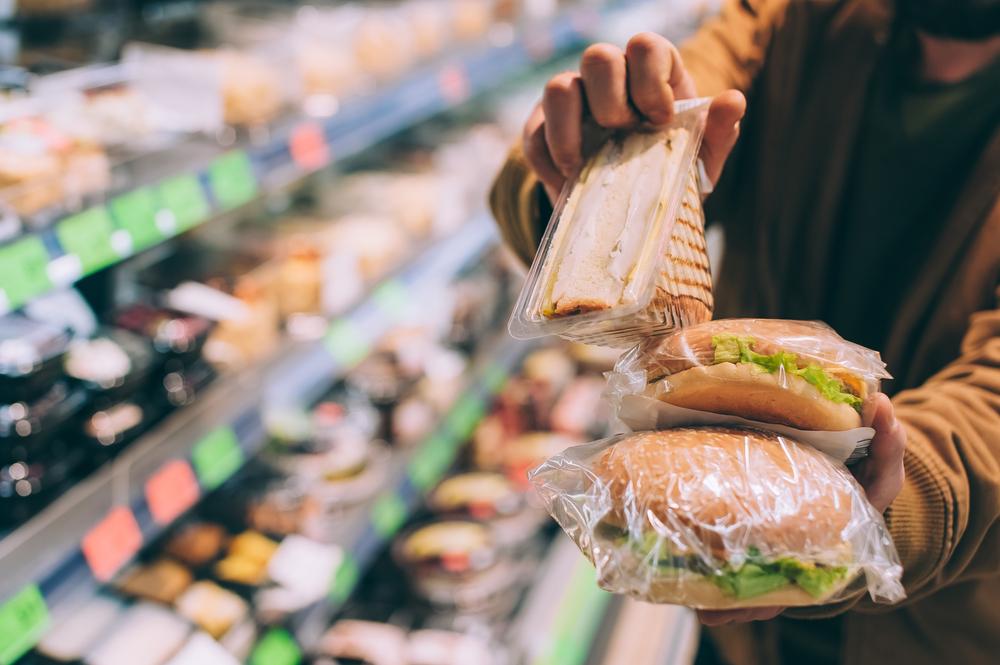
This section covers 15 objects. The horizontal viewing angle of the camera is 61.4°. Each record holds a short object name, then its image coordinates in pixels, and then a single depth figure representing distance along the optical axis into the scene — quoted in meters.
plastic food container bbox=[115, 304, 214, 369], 1.30
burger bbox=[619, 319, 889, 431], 0.72
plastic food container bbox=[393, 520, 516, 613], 1.79
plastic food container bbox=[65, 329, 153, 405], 1.18
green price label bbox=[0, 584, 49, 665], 0.97
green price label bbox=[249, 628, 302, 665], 1.39
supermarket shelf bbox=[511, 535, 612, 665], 1.78
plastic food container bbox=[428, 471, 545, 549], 1.95
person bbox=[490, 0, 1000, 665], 0.81
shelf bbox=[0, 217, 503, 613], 1.03
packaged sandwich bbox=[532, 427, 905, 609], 0.67
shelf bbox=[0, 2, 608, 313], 1.00
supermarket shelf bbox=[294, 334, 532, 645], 1.58
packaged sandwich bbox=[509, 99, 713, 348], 0.73
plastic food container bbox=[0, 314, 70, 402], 1.08
